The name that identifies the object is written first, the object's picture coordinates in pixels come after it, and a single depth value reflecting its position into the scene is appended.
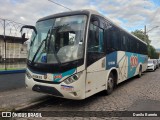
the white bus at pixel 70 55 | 3.93
